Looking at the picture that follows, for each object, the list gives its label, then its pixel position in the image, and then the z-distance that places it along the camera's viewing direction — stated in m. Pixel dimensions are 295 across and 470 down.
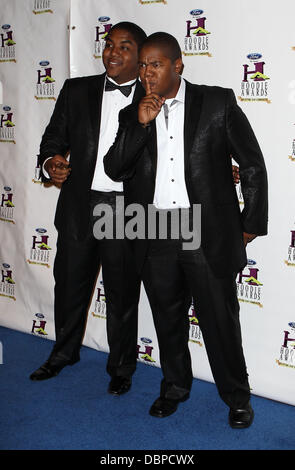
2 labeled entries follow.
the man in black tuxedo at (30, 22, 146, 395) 2.75
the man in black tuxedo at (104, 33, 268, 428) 2.42
